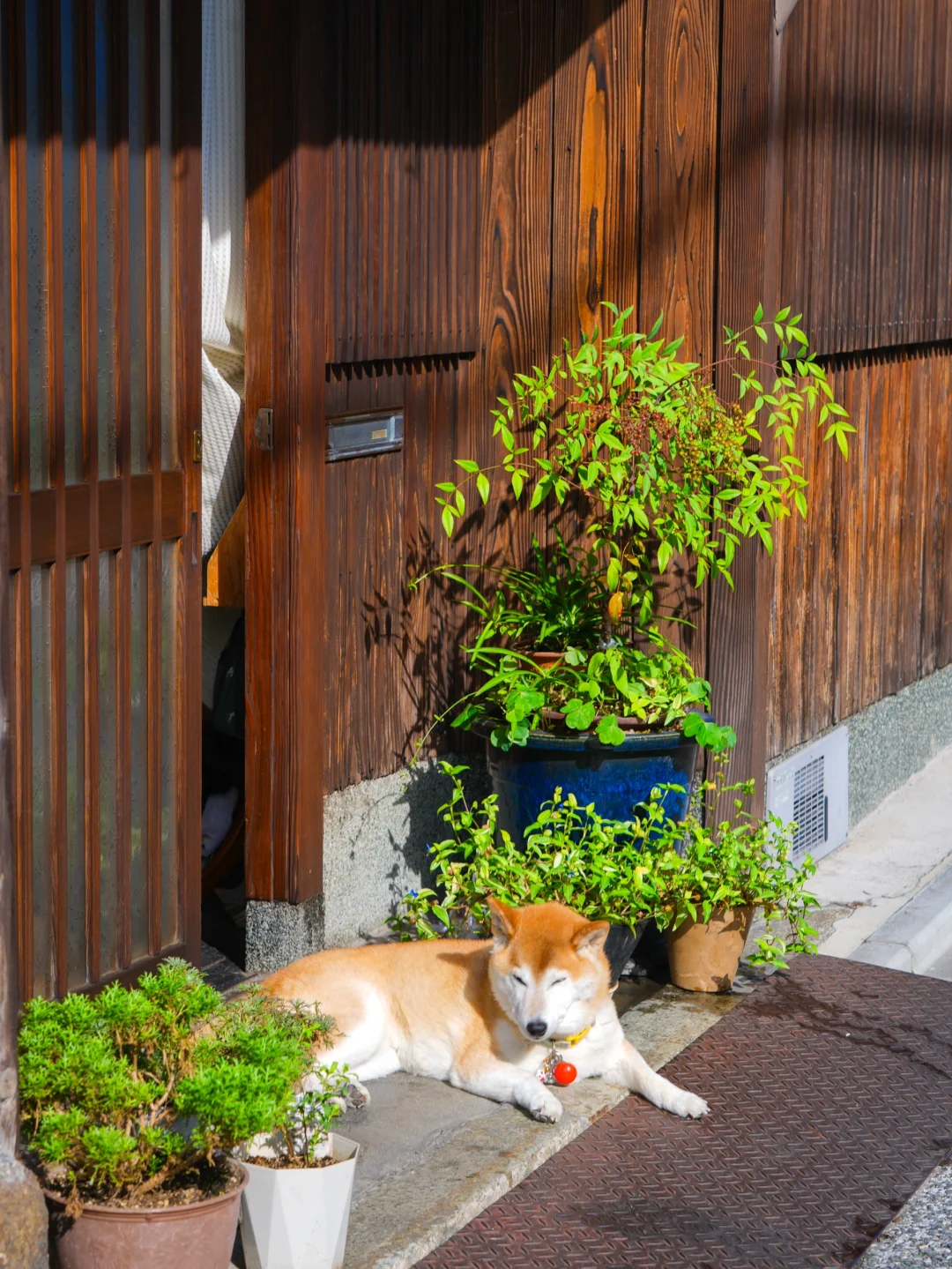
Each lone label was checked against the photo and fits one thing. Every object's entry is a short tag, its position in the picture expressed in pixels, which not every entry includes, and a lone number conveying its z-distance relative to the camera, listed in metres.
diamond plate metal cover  3.91
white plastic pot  3.54
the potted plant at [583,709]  5.33
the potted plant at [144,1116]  3.23
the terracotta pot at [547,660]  5.59
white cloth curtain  4.98
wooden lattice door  4.07
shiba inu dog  4.45
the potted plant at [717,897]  5.25
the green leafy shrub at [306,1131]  3.60
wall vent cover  6.73
